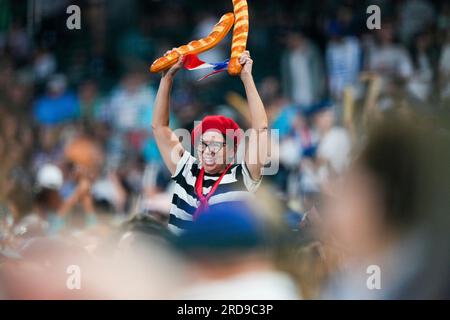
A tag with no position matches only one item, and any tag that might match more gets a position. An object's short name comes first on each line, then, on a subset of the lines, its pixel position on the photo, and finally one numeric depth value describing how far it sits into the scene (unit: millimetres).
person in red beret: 8344
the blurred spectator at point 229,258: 7090
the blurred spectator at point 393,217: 7660
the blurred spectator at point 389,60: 13441
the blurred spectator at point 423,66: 12953
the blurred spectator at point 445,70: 12837
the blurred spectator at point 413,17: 14227
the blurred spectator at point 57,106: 15945
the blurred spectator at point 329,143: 12250
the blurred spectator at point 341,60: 14005
